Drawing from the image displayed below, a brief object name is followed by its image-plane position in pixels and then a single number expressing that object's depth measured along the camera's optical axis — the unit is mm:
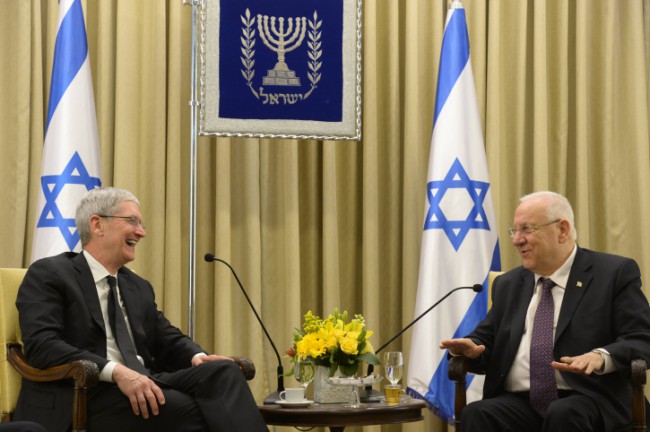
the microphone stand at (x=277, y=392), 4088
